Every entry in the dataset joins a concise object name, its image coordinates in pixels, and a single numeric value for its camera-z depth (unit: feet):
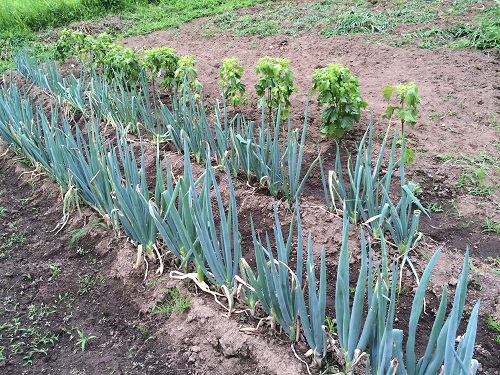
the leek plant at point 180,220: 6.34
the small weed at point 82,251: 8.85
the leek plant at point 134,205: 7.08
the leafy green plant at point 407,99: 9.12
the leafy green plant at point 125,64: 13.07
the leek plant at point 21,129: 9.99
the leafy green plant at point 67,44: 17.71
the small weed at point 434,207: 9.00
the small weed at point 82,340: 6.87
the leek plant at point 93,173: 7.86
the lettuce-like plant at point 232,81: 11.71
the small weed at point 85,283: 7.97
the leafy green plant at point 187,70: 12.02
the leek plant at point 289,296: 5.10
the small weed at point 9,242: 9.15
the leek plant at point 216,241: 6.00
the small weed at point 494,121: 11.40
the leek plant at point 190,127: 9.35
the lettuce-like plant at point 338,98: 9.94
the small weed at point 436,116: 11.98
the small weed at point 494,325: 6.35
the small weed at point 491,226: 8.37
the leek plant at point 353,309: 4.40
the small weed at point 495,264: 7.35
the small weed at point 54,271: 8.32
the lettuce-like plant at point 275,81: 10.78
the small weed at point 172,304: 7.05
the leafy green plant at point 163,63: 12.85
